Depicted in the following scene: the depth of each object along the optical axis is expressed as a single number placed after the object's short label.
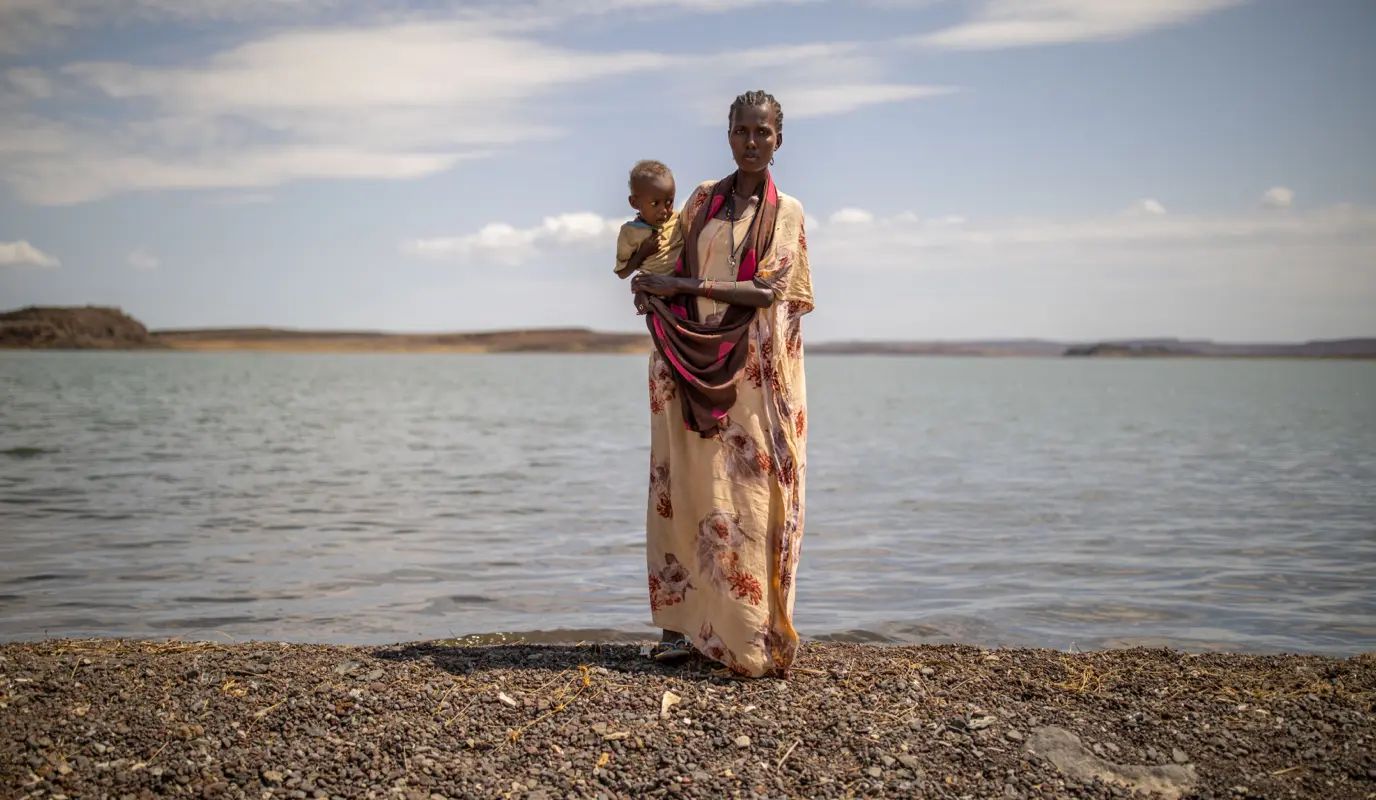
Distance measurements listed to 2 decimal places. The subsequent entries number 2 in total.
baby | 5.25
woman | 5.31
